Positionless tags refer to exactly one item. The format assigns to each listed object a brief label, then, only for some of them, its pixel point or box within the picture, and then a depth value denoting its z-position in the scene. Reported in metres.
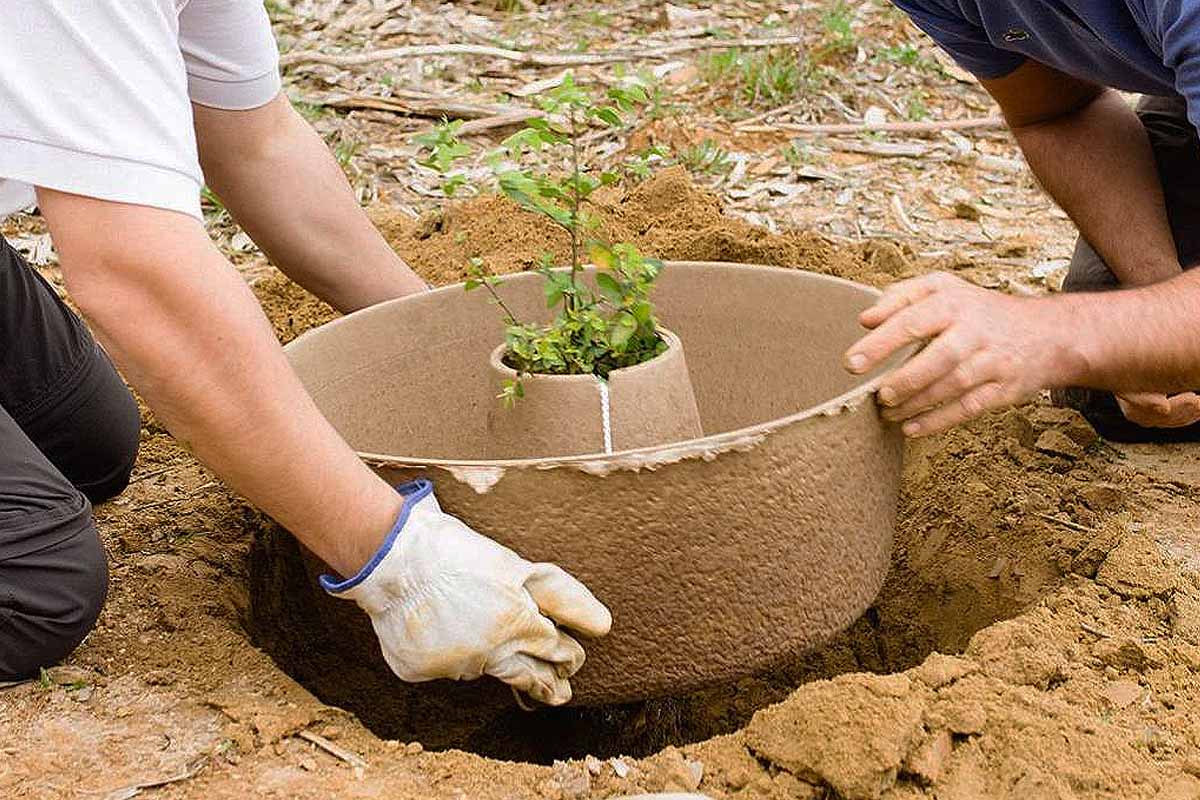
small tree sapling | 2.09
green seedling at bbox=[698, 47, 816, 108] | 5.06
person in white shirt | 1.69
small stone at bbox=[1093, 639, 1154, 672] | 2.04
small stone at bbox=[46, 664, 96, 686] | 2.10
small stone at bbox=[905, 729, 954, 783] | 1.80
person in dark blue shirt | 1.94
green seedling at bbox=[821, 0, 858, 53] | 5.39
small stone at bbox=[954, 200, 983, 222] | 4.08
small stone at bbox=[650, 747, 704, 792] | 1.81
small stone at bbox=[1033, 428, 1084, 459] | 2.76
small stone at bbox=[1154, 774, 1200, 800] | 1.76
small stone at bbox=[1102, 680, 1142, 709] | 1.95
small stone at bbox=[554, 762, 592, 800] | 1.81
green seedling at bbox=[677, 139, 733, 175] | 4.44
